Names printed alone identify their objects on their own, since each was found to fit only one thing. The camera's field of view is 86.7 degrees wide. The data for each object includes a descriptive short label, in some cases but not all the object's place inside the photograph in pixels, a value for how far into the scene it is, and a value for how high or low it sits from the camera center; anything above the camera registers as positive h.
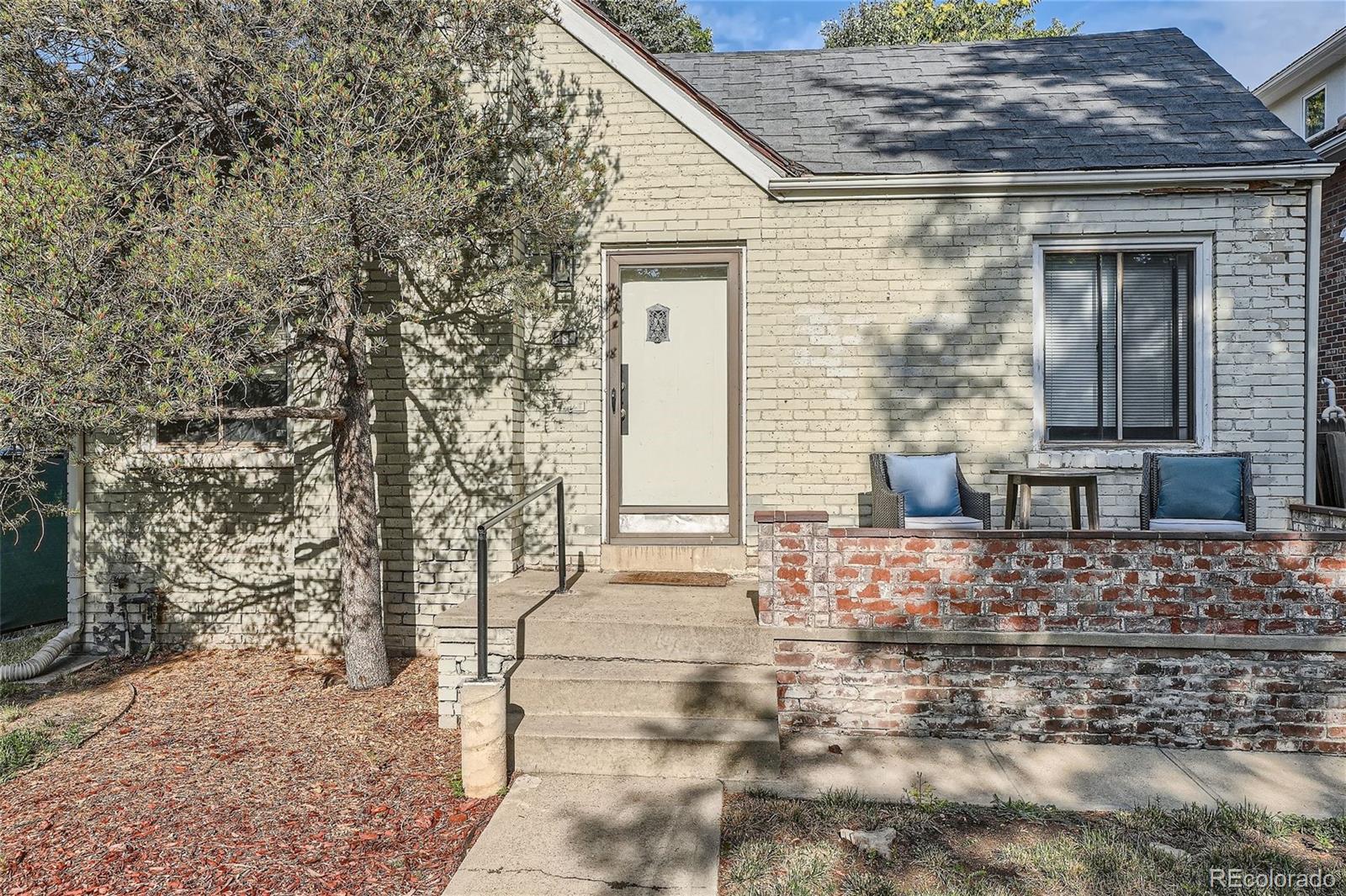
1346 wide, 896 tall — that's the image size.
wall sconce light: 5.86 +1.42
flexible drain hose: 5.41 -1.66
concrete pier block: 3.46 -1.44
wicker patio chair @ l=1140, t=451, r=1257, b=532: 4.95 -0.41
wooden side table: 5.03 -0.37
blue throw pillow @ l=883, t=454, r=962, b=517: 5.39 -0.34
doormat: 5.29 -1.05
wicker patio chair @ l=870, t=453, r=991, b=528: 4.96 -0.47
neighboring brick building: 8.96 +5.17
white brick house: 5.61 +0.66
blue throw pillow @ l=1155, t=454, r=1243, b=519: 5.06 -0.38
